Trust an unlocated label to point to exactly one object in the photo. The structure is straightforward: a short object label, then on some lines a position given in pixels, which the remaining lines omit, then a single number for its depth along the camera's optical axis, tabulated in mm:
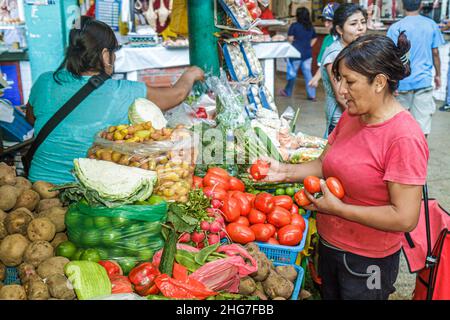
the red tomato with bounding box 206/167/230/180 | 3119
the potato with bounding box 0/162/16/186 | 2871
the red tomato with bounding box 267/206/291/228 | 2828
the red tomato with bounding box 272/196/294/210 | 2986
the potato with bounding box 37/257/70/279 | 2248
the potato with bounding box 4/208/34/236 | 2512
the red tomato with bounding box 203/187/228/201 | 2888
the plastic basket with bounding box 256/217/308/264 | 2711
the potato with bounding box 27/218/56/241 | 2471
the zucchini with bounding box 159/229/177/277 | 2291
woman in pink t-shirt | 1930
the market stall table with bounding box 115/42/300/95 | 6613
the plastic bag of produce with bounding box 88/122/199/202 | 2719
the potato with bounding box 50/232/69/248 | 2581
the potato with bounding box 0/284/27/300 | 2072
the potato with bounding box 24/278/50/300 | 2115
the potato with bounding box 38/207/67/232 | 2637
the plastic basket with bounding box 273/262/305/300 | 2551
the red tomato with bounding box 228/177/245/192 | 3119
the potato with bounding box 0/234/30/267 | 2379
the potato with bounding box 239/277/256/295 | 2381
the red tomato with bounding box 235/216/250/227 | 2844
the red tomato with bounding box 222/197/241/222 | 2818
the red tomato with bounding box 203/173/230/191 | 3031
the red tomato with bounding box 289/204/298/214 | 3016
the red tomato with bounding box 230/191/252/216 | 2898
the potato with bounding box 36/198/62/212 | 2795
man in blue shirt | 5734
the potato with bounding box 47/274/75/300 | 2123
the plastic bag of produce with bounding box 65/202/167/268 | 2359
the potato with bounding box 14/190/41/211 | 2750
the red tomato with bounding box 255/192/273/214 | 2932
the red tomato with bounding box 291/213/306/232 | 2846
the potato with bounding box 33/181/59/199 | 2916
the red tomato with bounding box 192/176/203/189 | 3014
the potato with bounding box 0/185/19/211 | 2668
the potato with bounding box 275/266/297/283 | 2584
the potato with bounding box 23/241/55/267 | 2357
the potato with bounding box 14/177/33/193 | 2874
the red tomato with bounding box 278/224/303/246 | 2744
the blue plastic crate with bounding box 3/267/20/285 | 2449
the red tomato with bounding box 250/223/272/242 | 2754
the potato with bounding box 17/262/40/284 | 2252
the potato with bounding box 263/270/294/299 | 2455
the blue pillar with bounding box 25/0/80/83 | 5590
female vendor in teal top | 3027
